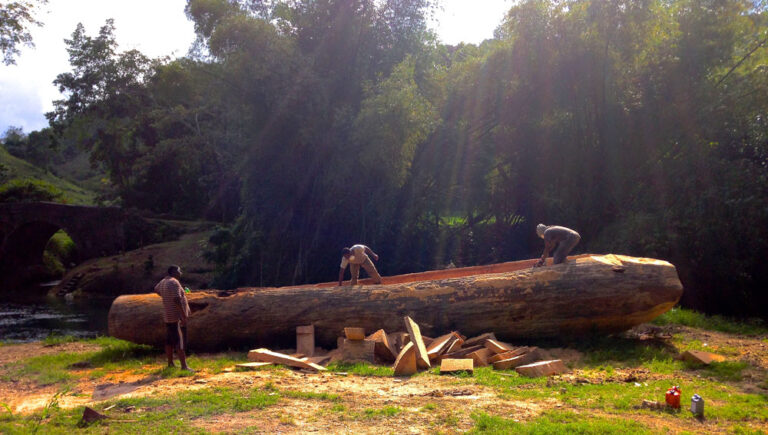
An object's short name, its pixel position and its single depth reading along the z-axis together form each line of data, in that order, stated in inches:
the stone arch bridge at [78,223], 1072.8
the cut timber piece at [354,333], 304.8
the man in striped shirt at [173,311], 303.4
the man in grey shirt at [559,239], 329.7
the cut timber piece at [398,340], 312.0
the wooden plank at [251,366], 293.6
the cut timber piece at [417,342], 280.5
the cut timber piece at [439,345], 293.0
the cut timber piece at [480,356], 286.4
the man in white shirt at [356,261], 386.9
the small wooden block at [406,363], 272.3
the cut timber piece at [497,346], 291.6
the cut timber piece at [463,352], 295.3
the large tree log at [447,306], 318.0
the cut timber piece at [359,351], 304.7
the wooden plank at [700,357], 264.2
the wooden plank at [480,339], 311.1
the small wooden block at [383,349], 305.3
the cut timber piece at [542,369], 256.1
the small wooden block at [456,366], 267.7
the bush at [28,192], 1167.6
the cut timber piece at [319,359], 307.7
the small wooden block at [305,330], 343.9
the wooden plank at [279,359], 294.4
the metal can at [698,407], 191.0
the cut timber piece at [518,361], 274.5
